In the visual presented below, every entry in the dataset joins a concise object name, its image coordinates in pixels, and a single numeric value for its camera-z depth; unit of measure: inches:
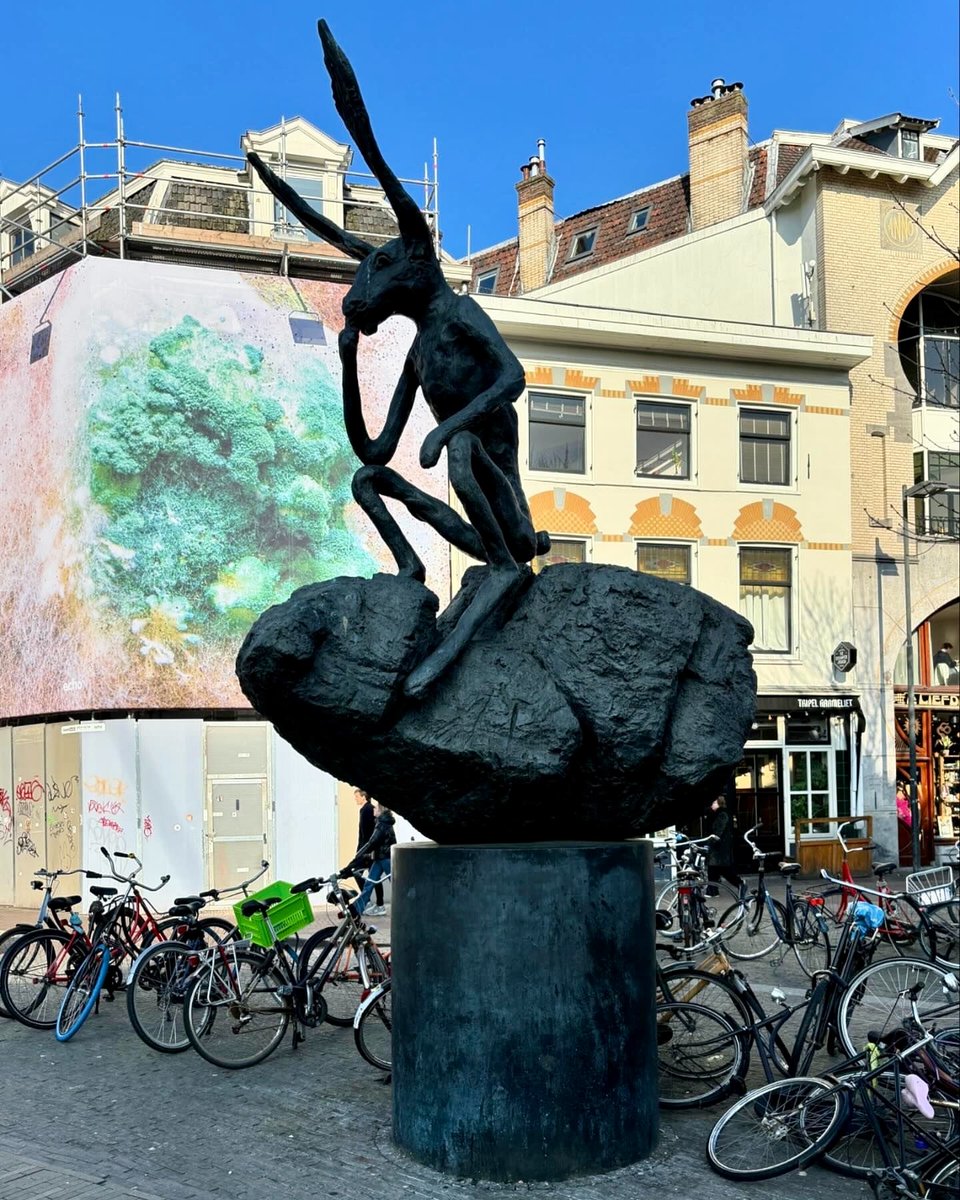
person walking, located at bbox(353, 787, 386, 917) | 631.6
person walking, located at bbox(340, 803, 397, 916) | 376.5
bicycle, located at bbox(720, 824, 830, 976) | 448.5
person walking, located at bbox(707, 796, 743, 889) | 645.3
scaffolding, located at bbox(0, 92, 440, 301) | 836.6
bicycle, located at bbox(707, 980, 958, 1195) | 227.0
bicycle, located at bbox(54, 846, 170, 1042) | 378.6
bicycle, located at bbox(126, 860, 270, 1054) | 349.7
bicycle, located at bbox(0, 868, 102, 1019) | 418.4
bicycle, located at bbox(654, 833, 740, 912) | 515.2
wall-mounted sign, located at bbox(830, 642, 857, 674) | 961.5
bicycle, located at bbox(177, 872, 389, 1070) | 336.8
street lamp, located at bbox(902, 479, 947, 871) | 876.6
